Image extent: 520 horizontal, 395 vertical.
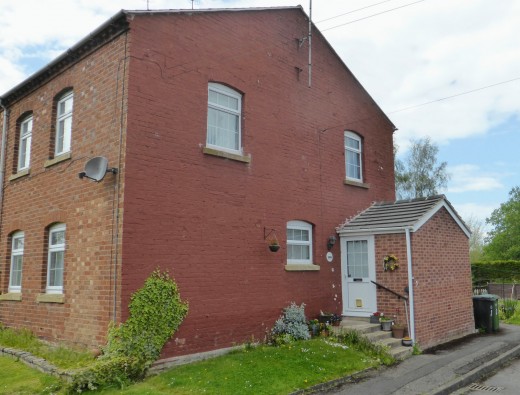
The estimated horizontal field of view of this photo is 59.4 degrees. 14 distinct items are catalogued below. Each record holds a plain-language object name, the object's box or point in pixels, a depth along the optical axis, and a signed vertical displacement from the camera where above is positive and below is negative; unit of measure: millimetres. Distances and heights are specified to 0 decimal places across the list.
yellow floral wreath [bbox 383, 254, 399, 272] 11461 +90
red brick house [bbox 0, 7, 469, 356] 8852 +2022
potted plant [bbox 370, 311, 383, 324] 11602 -1311
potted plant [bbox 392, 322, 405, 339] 10953 -1560
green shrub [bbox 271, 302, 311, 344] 10477 -1430
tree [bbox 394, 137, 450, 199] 32969 +6551
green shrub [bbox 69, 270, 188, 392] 7371 -1261
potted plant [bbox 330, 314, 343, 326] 11594 -1378
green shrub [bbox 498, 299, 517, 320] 16277 -1564
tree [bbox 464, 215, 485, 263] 57075 +3325
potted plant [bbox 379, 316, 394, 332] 11273 -1432
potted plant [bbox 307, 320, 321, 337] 10953 -1512
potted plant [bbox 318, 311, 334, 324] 11586 -1327
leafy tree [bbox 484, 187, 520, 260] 44469 +2906
